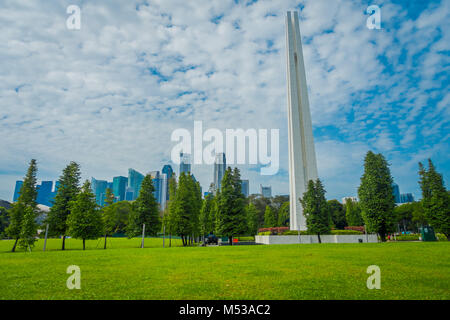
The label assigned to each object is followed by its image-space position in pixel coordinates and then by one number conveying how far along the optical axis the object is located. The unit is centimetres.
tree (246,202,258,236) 6197
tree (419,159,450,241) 3728
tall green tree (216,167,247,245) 3597
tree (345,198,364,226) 6381
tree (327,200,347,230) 7139
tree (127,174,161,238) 3959
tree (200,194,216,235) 4800
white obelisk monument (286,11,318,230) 5072
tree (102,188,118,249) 3650
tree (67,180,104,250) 3125
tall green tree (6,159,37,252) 3206
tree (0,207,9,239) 6028
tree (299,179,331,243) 3709
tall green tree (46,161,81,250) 3453
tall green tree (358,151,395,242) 3469
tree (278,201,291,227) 7179
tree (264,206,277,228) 6550
